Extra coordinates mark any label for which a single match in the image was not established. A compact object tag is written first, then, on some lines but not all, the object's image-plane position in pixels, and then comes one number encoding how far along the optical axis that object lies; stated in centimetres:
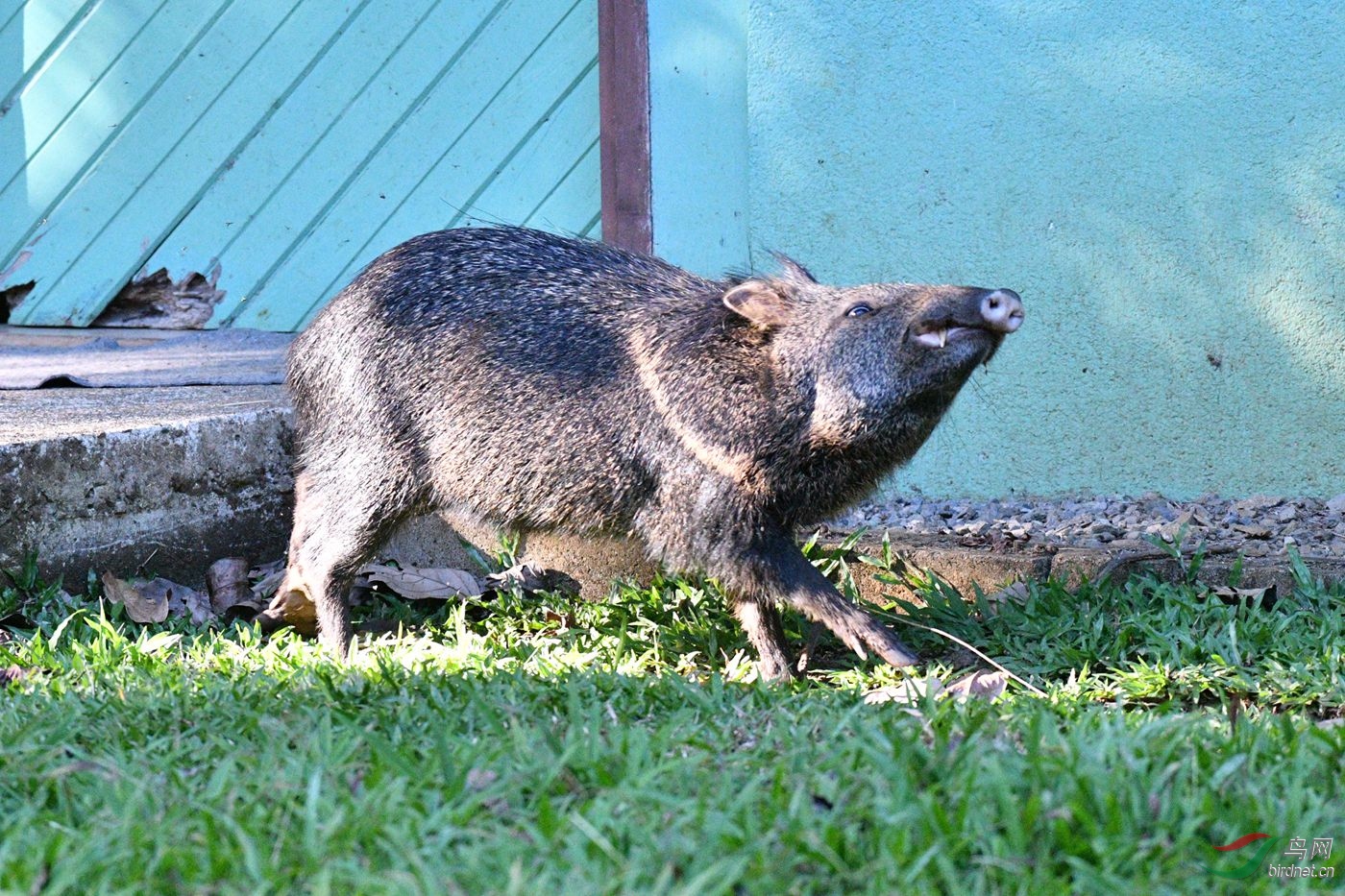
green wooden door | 1095
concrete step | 746
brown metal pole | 976
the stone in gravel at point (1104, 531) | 816
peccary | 653
